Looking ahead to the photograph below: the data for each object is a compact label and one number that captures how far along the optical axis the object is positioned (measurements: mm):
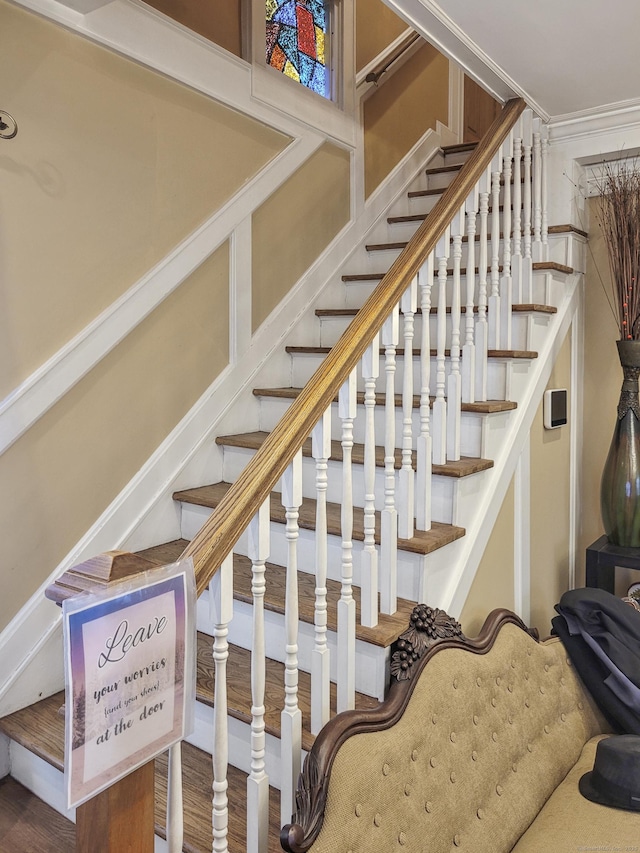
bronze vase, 2627
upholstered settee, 1403
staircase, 1577
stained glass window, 3000
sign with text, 892
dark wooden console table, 2588
